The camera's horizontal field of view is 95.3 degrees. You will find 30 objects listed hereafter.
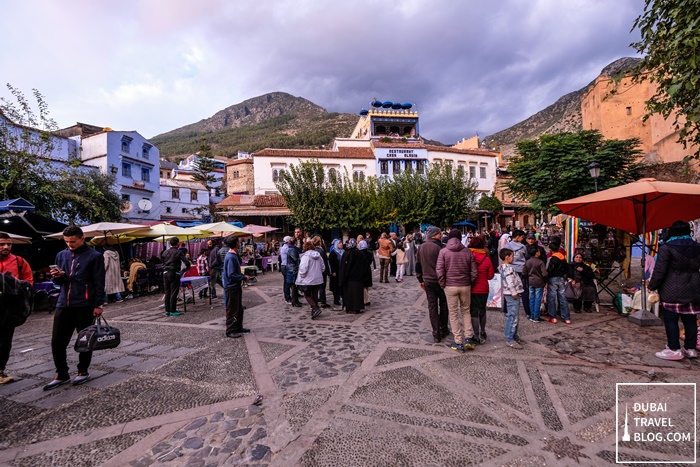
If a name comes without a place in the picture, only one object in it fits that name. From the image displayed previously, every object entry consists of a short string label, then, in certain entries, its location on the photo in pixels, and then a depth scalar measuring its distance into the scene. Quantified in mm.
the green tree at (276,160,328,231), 22172
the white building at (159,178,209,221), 32812
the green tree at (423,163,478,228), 25016
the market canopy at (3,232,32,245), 8047
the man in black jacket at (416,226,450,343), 5105
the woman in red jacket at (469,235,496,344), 4914
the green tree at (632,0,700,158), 4309
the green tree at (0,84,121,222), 12359
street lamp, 9918
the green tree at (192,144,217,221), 40094
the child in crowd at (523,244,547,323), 5861
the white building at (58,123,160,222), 26141
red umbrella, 5449
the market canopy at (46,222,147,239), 9469
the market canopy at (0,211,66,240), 9516
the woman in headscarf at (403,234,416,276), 13392
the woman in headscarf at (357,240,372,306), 7434
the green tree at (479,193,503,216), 29516
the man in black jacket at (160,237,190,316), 7402
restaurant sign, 30500
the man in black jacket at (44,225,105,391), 3898
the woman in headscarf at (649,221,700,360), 4113
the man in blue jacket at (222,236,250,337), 5820
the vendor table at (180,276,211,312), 8258
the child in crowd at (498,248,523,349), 4766
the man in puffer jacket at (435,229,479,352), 4613
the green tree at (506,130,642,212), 15078
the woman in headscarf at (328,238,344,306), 7770
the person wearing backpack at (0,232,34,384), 3643
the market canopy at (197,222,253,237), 12898
